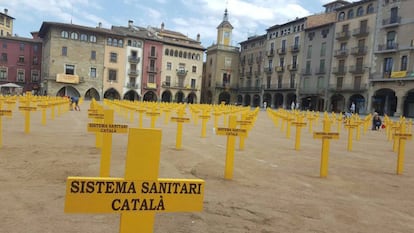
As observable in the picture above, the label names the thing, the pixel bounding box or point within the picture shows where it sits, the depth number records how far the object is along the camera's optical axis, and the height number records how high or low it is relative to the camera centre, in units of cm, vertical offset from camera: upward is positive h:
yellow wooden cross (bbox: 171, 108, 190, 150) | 1036 -75
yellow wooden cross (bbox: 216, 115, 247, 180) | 698 -72
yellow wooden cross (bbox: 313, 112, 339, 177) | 770 -56
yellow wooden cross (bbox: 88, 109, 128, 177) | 557 -51
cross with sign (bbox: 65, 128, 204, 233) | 215 -55
